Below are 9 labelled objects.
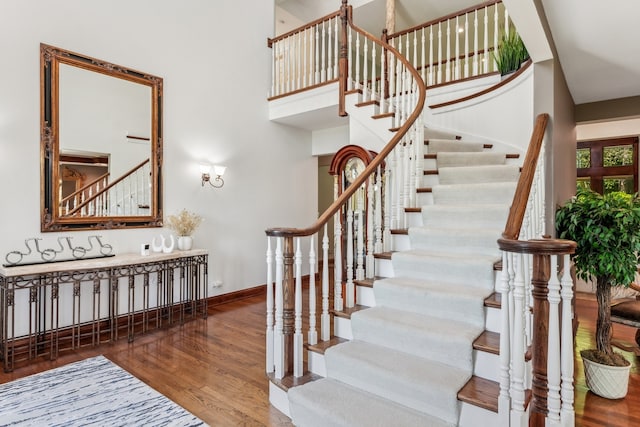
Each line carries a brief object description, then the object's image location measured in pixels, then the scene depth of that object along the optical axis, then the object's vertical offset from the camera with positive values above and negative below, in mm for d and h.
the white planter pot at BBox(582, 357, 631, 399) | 2334 -1122
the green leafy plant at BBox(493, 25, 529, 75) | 3906 +1836
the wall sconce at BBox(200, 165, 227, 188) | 4520 +558
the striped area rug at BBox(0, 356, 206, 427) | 2098 -1222
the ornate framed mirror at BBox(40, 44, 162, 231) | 3275 +741
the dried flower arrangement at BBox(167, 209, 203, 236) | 4039 -90
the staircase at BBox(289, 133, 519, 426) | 1829 -712
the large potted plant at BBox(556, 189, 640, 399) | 2365 -285
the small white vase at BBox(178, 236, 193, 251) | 4020 -319
